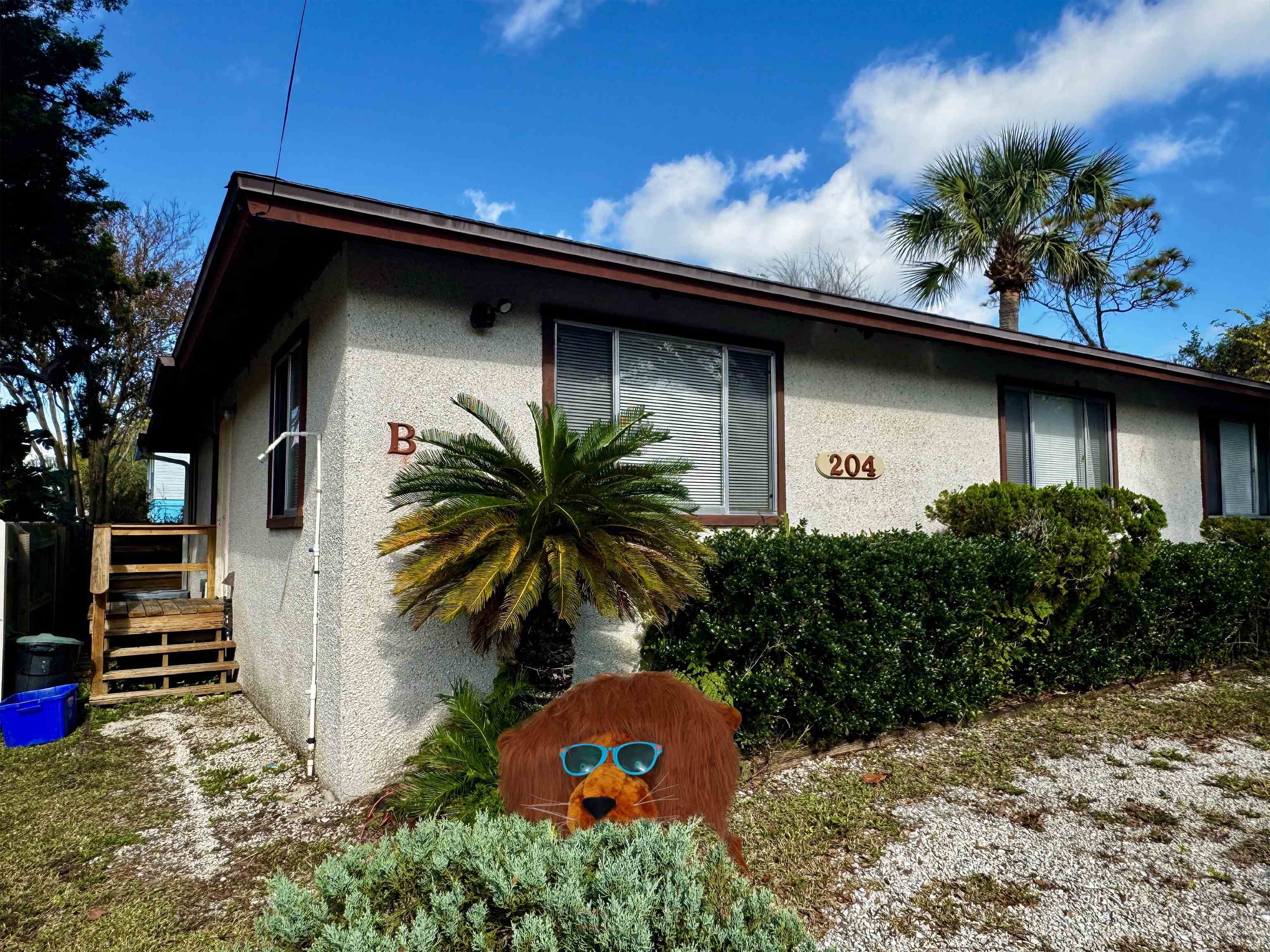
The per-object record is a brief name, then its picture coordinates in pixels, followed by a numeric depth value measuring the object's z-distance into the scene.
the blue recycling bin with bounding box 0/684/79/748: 5.36
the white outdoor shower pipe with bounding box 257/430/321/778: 4.66
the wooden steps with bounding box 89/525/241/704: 6.66
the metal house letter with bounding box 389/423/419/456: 4.45
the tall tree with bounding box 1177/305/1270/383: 15.09
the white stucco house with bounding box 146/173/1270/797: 4.33
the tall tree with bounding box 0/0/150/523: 10.87
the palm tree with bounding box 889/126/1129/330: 12.58
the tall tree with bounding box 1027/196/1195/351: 21.08
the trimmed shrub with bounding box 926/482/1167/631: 6.07
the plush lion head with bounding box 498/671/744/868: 2.52
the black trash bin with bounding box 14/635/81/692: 5.97
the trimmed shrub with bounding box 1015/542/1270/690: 6.29
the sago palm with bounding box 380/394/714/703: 3.75
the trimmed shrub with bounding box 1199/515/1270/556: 8.34
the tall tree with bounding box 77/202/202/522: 17.88
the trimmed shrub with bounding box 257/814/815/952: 1.54
